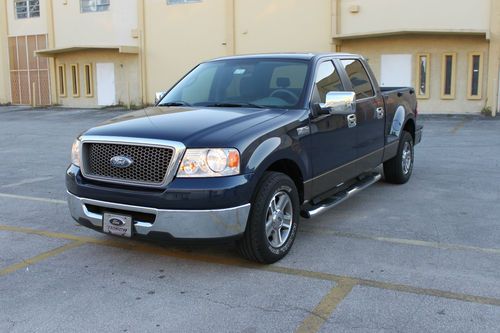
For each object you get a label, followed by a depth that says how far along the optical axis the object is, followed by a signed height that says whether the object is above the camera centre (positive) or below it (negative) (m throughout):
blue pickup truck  4.44 -0.83
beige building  19.66 +0.70
